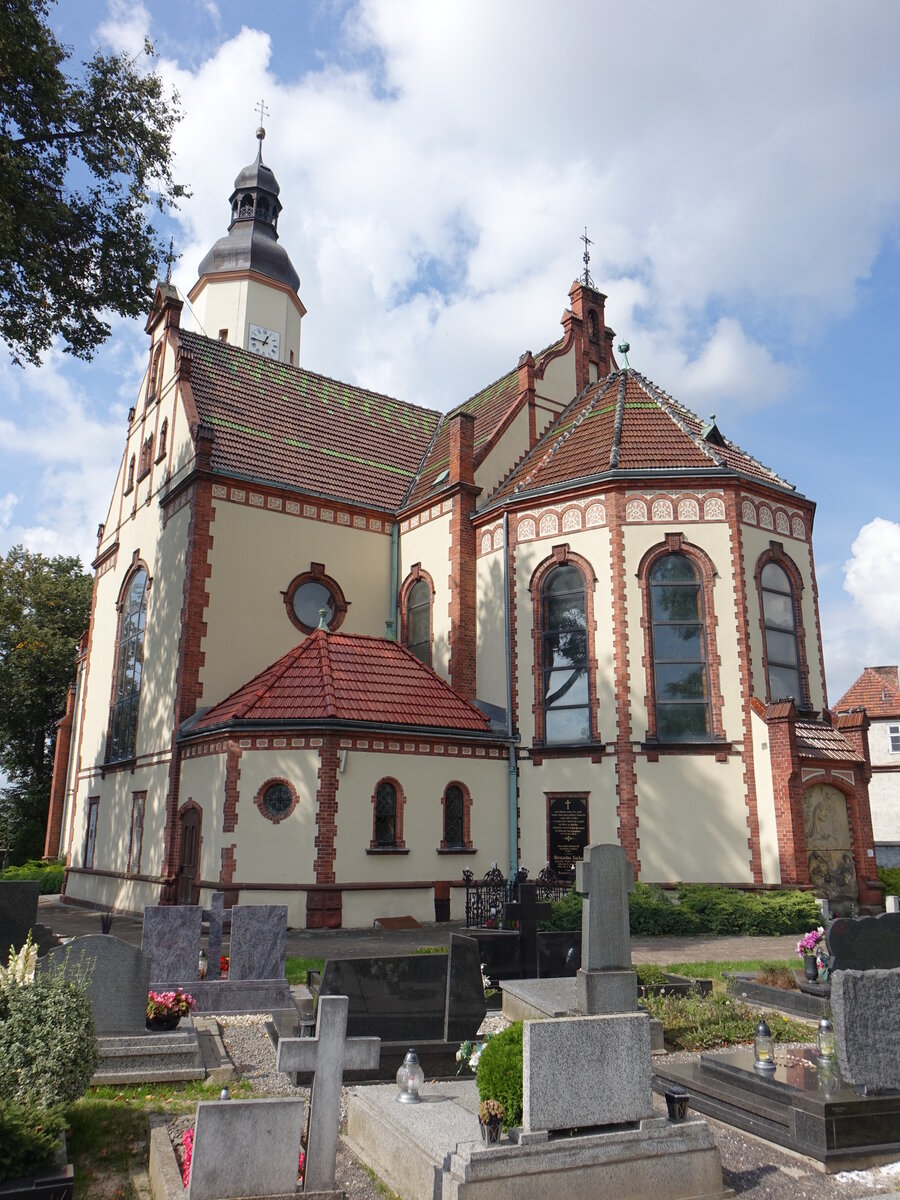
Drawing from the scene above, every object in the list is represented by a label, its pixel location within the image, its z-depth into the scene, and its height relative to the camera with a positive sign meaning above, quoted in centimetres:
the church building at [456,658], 1850 +437
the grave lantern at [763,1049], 733 -156
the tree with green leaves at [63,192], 1477 +1137
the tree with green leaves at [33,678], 4147 +761
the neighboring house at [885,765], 4112 +381
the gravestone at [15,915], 802 -57
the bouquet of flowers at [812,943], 1088 -108
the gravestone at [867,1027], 665 -126
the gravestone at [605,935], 853 -79
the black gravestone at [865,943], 855 -84
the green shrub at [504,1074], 551 -135
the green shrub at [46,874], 3164 -89
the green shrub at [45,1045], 598 -128
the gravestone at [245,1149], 491 -159
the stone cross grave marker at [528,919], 1098 -83
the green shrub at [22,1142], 488 -156
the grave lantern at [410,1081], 648 -161
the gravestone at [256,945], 1067 -110
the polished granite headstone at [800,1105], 630 -184
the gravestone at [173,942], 1059 -106
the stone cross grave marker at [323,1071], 534 -135
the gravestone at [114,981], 798 -114
